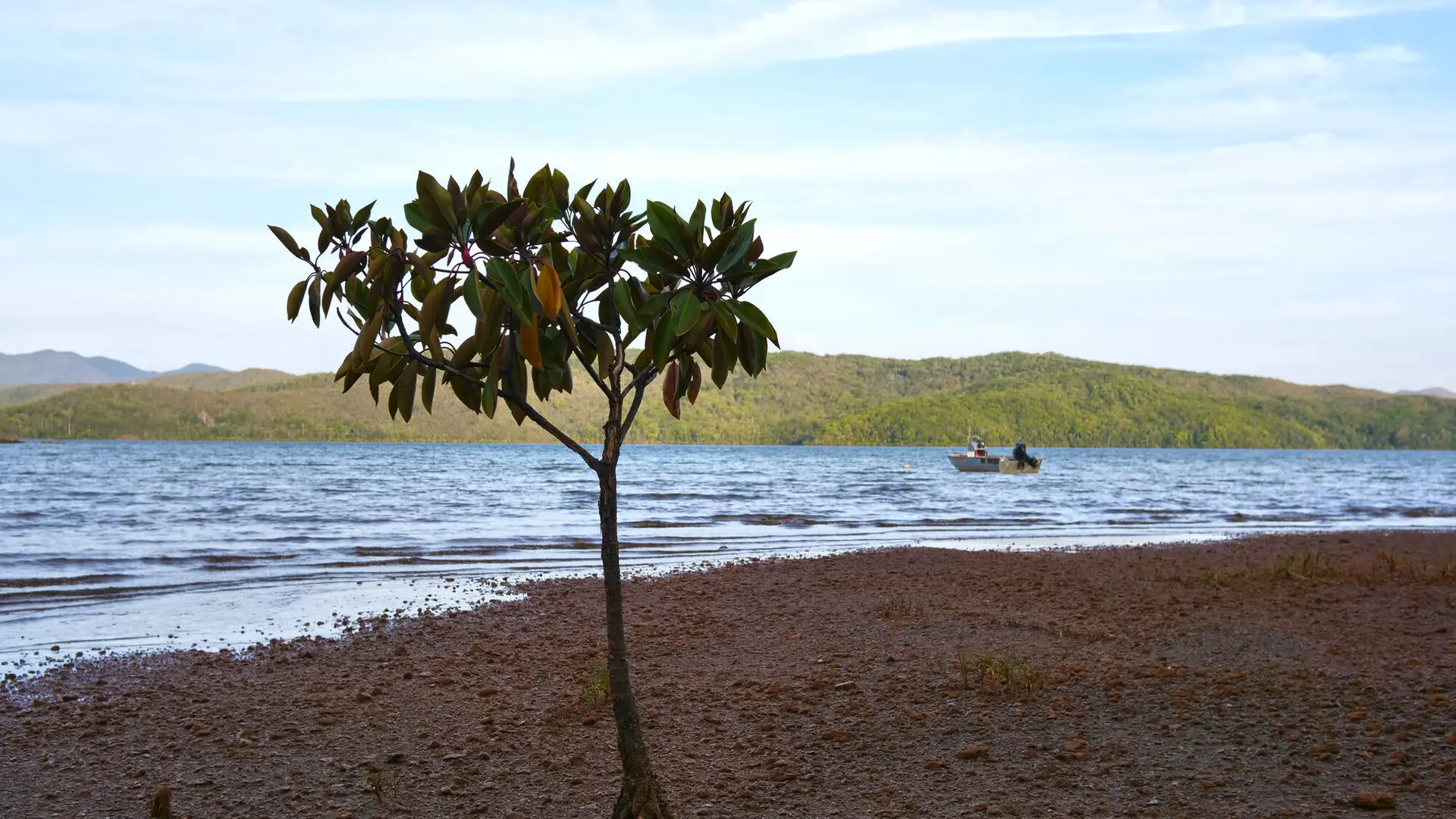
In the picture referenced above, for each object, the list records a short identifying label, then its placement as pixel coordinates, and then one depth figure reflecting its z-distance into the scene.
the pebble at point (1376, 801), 4.75
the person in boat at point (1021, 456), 66.25
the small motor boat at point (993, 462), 66.56
